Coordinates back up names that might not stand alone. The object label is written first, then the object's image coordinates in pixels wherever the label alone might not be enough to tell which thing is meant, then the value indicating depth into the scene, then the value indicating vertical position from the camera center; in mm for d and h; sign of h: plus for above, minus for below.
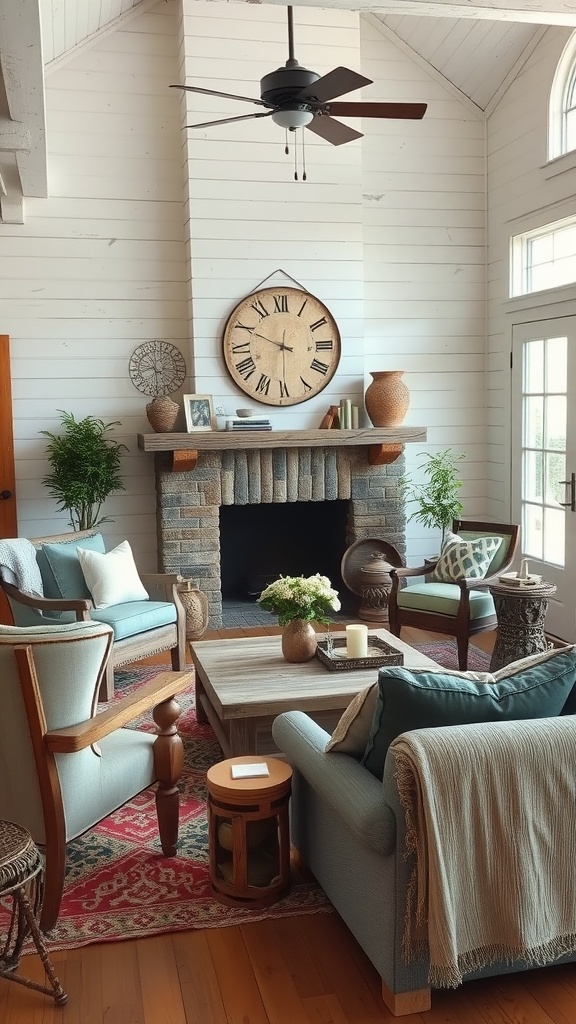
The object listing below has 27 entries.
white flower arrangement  3830 -680
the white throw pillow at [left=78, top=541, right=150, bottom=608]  4957 -760
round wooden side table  2717 -1221
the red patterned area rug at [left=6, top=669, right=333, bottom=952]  2699 -1427
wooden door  6117 -133
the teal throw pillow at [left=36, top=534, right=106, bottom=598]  5051 -733
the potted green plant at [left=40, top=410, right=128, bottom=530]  5887 -192
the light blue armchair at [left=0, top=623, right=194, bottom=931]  2537 -826
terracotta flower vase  3967 -889
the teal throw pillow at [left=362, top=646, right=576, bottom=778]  2275 -666
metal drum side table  4598 -946
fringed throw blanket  2119 -970
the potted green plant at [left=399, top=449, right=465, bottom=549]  6465 -426
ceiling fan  3596 +1381
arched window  5789 +2046
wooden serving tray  3838 -950
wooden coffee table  3463 -988
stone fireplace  6273 -396
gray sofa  2188 -1099
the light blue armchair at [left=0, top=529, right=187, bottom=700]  4707 -869
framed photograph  6148 +167
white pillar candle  3918 -885
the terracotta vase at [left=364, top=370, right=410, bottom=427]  6312 +242
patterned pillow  5410 -749
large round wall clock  6285 +619
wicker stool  2176 -1084
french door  5711 -156
